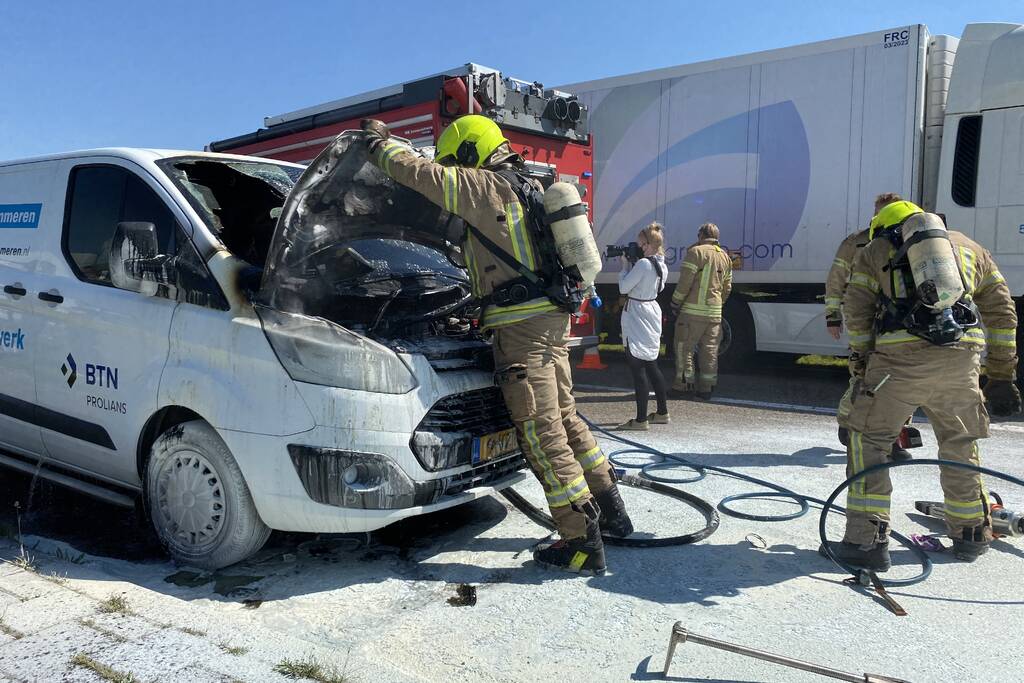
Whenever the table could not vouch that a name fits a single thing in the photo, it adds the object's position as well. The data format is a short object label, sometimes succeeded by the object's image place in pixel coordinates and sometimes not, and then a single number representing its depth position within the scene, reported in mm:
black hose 3910
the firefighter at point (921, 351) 3527
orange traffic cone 10297
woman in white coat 6684
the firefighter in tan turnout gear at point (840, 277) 6012
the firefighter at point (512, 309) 3445
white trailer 8055
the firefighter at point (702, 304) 8219
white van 3293
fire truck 8047
